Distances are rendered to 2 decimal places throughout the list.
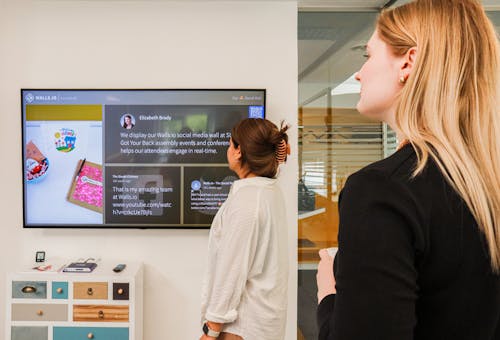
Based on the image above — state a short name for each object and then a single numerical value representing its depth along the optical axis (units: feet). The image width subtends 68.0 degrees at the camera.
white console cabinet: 7.35
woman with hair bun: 5.14
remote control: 7.62
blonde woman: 1.72
